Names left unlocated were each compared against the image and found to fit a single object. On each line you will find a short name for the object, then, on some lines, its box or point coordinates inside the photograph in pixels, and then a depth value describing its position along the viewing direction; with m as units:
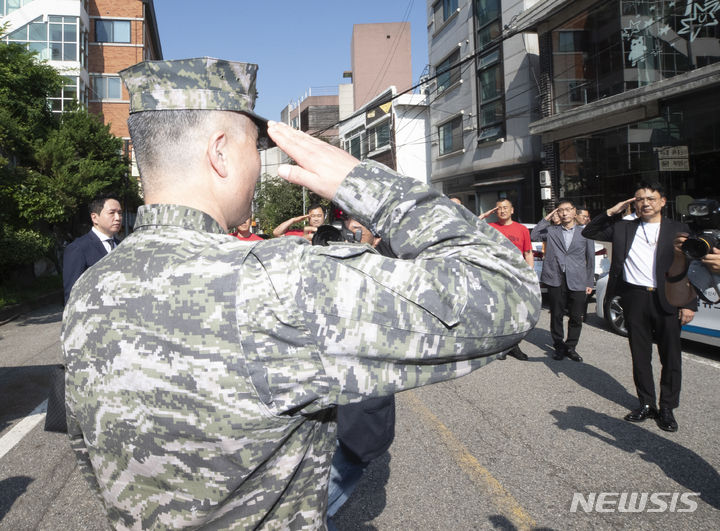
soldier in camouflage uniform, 0.89
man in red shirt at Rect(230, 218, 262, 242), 7.21
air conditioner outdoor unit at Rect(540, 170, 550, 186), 17.77
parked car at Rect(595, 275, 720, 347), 6.43
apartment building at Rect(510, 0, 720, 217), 12.27
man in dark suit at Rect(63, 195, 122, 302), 5.10
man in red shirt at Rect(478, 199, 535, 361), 7.42
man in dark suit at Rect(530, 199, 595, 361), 7.10
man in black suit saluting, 4.54
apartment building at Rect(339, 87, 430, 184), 30.45
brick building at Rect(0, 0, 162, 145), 28.25
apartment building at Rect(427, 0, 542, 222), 19.75
